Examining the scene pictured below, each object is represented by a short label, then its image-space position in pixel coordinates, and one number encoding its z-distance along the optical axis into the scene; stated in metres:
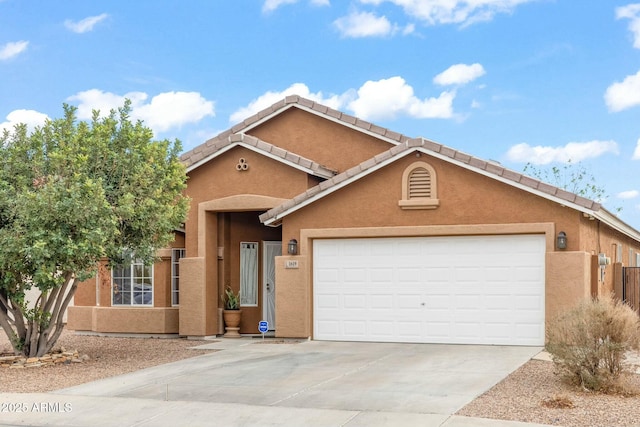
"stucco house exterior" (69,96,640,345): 16.34
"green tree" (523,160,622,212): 43.53
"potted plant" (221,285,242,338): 19.84
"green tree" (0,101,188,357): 14.07
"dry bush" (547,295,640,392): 11.09
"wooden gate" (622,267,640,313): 20.02
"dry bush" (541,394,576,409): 10.15
